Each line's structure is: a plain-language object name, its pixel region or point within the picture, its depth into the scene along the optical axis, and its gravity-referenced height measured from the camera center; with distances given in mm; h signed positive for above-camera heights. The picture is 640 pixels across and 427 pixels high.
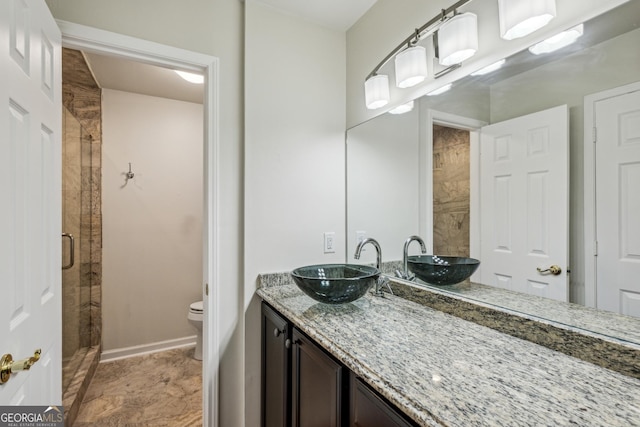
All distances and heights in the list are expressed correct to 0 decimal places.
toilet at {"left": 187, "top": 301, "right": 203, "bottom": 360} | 2746 -948
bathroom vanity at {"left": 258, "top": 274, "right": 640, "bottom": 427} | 637 -408
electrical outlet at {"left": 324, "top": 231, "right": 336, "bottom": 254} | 1899 -173
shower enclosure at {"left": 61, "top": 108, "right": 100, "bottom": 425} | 2316 -378
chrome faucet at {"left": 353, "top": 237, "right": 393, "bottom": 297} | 1562 -337
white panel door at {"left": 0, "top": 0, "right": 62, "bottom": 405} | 831 +53
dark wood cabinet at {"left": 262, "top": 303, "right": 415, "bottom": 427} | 838 -599
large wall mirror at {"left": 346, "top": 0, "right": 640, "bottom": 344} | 877 +304
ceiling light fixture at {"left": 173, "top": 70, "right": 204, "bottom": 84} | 2360 +1069
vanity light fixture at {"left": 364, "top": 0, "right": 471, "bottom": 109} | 1318 +724
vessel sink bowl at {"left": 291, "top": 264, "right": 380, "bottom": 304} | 1295 -314
